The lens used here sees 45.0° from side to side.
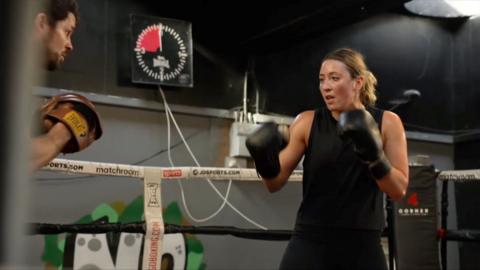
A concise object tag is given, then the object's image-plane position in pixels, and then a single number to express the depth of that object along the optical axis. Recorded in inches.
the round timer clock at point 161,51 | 132.6
